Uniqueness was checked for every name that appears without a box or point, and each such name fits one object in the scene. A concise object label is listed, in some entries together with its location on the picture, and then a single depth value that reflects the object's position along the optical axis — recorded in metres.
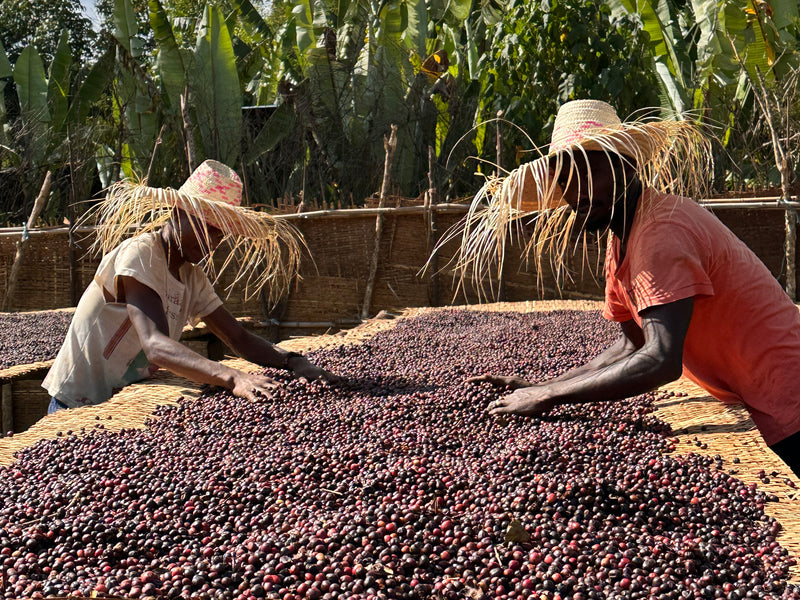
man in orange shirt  2.02
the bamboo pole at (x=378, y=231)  6.84
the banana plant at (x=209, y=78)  9.14
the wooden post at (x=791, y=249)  5.92
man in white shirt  2.93
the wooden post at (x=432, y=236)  6.72
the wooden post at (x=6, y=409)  4.30
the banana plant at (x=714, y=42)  7.62
